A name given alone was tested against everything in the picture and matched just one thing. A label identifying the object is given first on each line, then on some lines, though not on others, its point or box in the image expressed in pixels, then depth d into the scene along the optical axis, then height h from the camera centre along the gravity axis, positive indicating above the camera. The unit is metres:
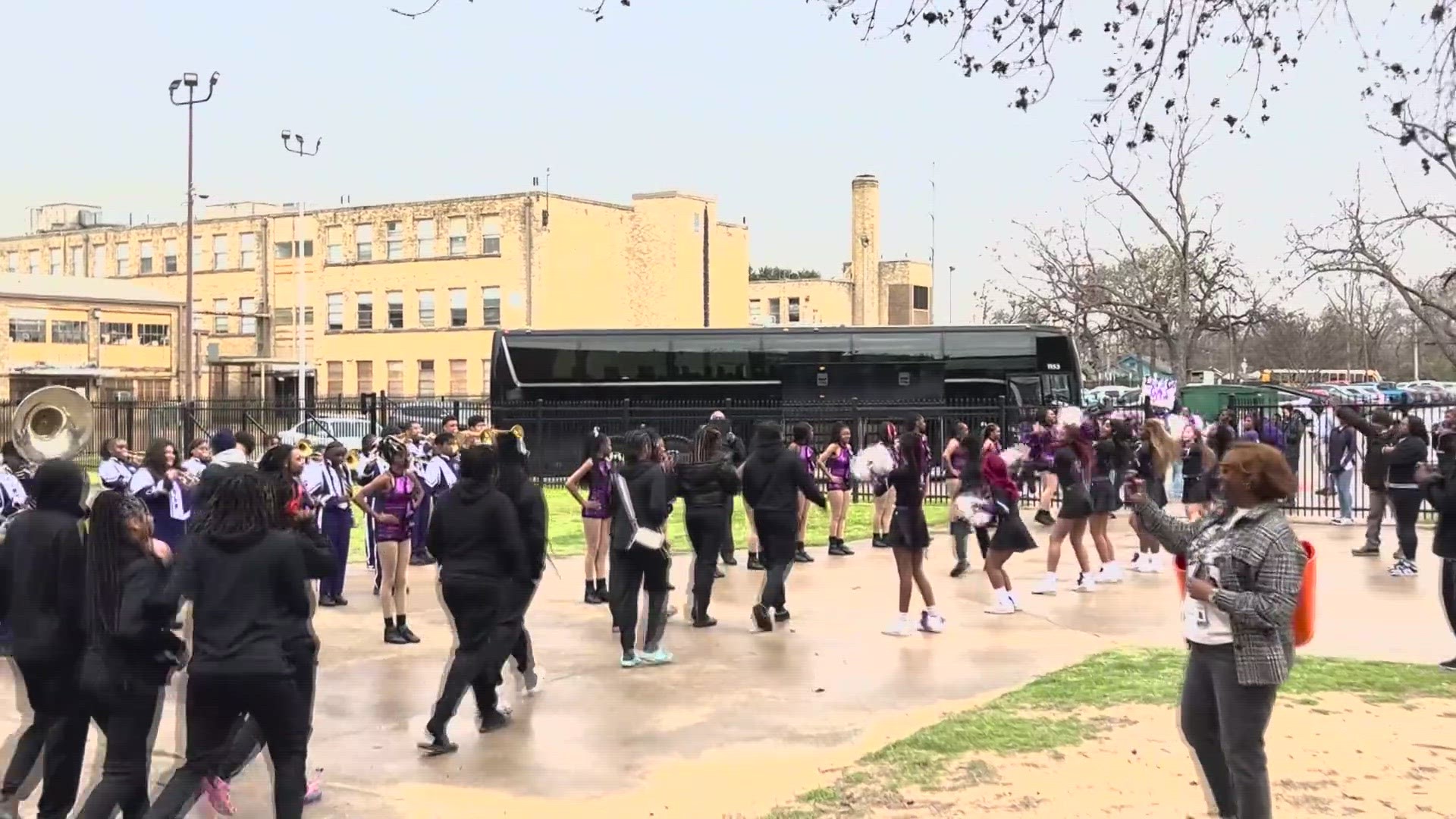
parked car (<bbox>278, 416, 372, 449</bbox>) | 30.14 -0.50
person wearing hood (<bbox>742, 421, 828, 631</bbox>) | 10.36 -0.74
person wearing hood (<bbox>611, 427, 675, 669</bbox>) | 9.14 -1.03
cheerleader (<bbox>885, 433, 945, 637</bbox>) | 10.17 -0.96
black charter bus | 29.03 +0.95
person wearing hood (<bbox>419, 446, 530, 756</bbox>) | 7.00 -0.85
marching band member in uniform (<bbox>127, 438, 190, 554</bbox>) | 10.48 -0.69
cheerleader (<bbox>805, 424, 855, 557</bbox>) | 15.76 -0.92
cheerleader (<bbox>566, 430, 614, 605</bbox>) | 11.24 -0.89
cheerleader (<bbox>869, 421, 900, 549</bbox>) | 16.03 -1.33
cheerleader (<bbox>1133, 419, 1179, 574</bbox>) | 9.91 -0.53
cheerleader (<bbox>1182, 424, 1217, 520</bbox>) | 10.69 -0.72
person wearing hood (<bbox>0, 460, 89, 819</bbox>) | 5.33 -0.83
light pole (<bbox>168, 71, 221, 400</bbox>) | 34.94 +2.85
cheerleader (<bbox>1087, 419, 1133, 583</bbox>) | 12.95 -0.88
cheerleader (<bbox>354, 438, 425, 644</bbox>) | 9.98 -0.91
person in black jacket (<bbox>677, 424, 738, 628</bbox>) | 10.22 -0.66
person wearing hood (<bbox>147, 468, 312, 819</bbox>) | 4.84 -0.84
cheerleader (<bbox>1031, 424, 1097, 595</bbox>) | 11.93 -0.87
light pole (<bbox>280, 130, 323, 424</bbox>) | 54.53 +5.77
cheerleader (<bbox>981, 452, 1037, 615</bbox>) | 11.11 -1.09
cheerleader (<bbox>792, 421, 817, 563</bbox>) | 14.40 -0.56
